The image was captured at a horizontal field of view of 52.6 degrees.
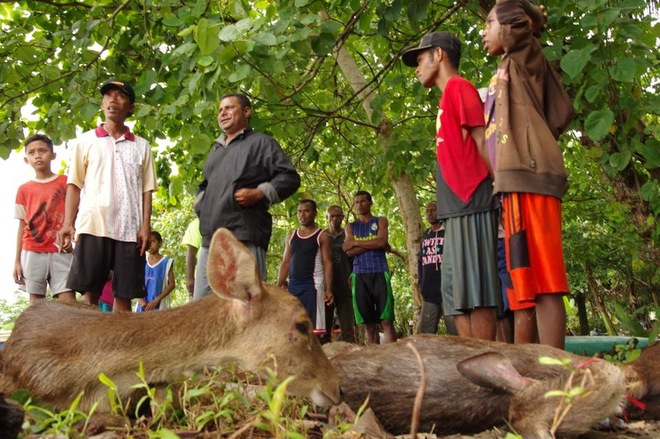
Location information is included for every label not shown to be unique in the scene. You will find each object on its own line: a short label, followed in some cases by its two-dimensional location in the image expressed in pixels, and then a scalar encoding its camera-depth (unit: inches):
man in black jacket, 192.7
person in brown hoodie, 137.6
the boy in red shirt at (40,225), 246.4
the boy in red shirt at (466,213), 150.6
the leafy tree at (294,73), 175.2
